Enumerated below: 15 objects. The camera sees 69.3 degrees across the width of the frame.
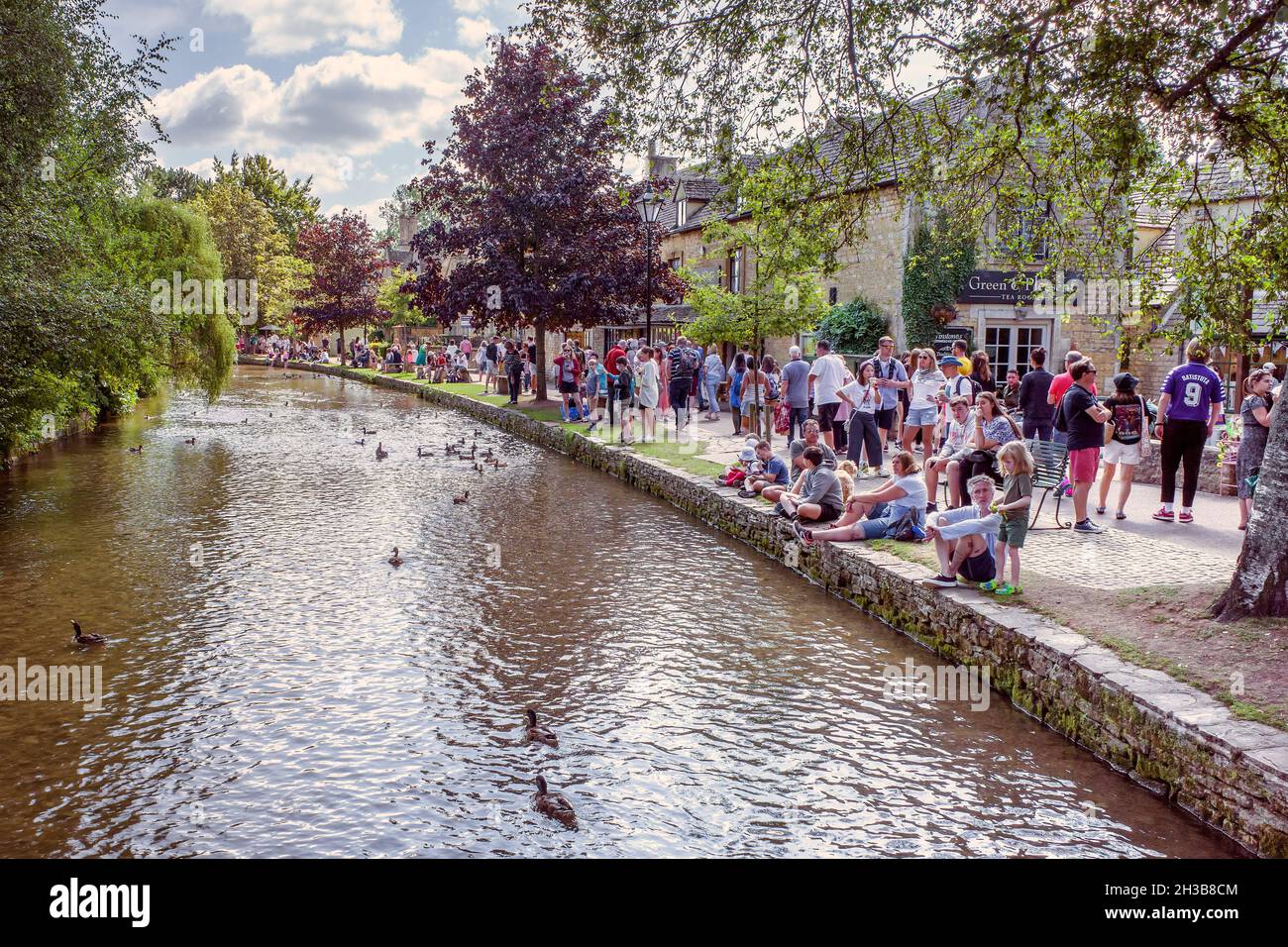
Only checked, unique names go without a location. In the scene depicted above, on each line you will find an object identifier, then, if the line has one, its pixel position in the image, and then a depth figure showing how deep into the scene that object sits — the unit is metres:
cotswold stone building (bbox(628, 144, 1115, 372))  24.62
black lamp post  18.78
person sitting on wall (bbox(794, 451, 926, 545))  10.01
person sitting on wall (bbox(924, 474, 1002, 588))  7.99
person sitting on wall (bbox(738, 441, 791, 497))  12.66
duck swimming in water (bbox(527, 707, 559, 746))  6.21
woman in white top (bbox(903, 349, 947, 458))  12.70
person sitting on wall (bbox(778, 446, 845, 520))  10.81
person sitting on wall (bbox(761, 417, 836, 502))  11.32
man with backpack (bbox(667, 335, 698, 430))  22.19
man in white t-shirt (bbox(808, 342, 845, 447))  14.47
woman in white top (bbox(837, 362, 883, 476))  13.76
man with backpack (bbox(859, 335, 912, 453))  14.16
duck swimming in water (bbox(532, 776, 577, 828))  5.27
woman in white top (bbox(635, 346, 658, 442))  18.27
